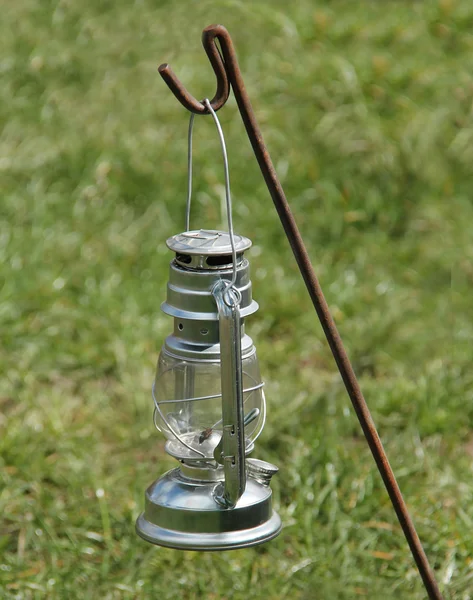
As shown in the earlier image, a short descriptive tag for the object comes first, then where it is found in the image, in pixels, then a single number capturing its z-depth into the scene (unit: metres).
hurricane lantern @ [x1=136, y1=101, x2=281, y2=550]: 2.77
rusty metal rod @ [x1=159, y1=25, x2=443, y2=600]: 2.77
